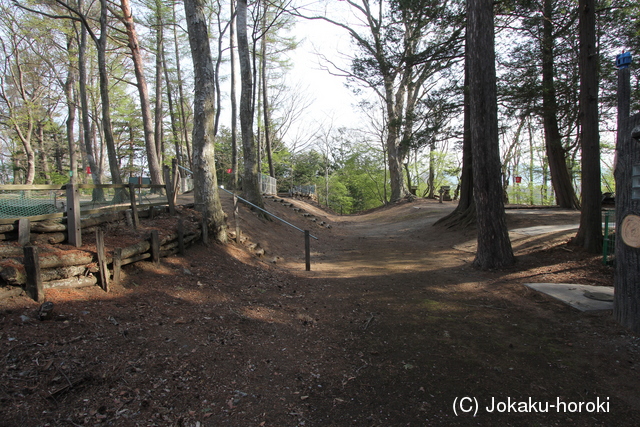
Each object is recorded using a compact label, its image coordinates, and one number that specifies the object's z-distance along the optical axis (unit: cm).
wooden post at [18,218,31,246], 427
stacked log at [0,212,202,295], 365
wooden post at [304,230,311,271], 849
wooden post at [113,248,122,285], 469
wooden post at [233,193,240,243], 886
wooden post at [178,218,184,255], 650
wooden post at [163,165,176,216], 746
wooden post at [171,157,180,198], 950
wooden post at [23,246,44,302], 362
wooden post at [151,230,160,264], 561
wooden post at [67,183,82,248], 475
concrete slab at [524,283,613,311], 487
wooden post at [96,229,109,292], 442
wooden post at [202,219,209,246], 746
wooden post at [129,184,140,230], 630
